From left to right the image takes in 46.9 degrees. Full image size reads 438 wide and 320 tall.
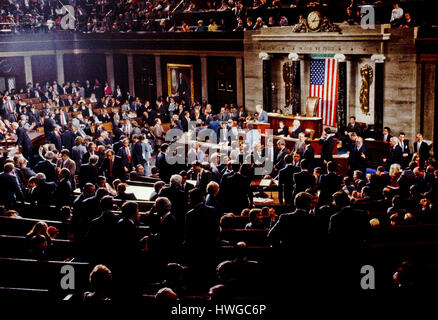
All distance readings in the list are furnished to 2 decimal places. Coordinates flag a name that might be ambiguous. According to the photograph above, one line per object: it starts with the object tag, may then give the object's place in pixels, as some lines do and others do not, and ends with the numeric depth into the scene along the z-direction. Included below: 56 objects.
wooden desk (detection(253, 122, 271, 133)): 16.03
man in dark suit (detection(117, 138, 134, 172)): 12.63
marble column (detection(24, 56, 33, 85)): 26.13
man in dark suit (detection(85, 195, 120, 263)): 5.89
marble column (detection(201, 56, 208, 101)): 21.69
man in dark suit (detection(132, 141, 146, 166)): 12.70
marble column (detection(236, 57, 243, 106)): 20.30
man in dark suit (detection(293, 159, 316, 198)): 9.15
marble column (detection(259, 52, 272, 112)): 19.02
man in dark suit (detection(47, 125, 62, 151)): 14.43
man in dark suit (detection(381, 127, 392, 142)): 14.39
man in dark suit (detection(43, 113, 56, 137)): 16.88
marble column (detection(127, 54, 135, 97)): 25.03
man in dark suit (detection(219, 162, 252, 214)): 8.75
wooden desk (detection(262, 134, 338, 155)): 14.19
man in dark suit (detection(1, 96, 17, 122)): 19.77
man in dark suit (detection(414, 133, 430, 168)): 13.00
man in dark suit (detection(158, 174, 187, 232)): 7.45
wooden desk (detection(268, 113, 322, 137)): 15.00
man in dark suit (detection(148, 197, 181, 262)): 6.07
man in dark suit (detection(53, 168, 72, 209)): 8.79
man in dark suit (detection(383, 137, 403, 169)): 12.73
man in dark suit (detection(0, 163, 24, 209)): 9.10
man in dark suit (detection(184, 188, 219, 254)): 6.16
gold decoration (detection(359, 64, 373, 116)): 16.20
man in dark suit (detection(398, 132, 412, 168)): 12.88
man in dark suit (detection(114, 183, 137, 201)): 8.25
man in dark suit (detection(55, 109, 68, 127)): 18.12
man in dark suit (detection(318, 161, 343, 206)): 9.02
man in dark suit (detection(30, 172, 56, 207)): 8.83
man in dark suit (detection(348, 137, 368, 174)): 12.42
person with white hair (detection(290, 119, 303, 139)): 14.61
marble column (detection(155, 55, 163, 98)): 23.78
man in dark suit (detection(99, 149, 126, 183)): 11.24
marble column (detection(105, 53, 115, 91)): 26.03
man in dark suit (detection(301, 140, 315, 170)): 11.80
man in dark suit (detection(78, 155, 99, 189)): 10.48
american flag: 17.52
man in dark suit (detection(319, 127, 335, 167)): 13.14
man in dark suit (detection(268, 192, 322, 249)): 5.57
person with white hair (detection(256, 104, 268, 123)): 16.09
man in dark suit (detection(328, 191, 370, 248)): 5.72
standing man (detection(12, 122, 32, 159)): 14.98
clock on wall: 16.48
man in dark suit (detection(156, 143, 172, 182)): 11.10
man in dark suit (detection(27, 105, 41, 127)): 19.02
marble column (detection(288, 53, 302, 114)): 17.98
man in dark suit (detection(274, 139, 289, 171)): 11.80
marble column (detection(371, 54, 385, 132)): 15.46
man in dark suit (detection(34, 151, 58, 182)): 10.57
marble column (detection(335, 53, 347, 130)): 16.39
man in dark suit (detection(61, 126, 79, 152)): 14.89
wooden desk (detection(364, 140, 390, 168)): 14.59
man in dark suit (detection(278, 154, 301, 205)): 10.19
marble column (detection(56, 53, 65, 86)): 27.20
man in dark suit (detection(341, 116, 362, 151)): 15.20
